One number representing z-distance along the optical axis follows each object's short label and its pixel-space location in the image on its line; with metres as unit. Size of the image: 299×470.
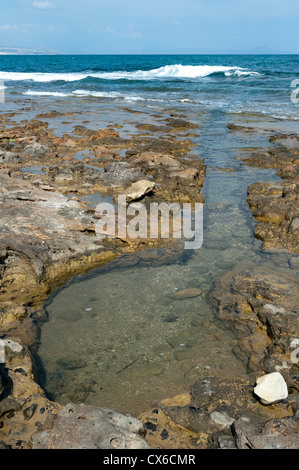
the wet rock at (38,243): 4.59
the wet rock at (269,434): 2.48
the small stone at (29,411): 2.85
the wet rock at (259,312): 3.64
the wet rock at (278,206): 5.90
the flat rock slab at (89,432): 2.47
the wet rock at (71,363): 3.53
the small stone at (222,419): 2.85
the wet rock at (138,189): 7.19
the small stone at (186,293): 4.52
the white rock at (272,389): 3.03
